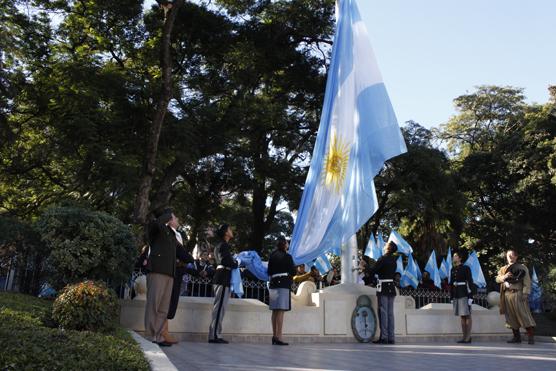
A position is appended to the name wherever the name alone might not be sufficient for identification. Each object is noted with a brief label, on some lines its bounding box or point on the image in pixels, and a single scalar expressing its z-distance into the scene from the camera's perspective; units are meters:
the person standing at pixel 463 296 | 11.50
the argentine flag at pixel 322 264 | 17.09
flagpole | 11.67
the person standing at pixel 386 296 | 10.53
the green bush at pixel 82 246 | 8.18
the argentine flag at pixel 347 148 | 10.45
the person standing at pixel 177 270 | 7.95
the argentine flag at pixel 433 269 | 21.05
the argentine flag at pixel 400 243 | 19.81
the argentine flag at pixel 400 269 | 20.60
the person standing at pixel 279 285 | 9.36
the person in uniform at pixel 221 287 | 9.04
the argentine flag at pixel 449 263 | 21.65
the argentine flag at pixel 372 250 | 21.22
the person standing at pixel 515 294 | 11.90
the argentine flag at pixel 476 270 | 20.30
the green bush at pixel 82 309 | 6.40
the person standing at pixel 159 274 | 7.56
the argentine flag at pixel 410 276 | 19.46
